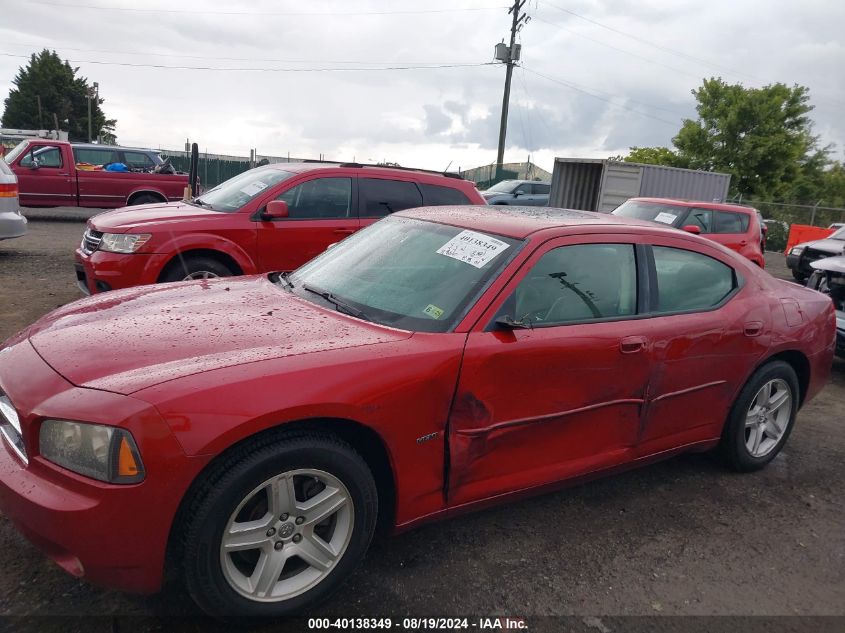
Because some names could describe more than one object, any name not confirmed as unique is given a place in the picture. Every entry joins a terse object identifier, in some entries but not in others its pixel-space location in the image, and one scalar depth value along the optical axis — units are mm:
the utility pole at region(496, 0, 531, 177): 29562
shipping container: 14539
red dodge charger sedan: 2023
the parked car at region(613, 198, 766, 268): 10070
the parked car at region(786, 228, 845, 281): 11317
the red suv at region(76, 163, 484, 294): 5539
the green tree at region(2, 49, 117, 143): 56844
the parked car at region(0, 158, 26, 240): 8719
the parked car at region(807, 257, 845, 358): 6020
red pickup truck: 13875
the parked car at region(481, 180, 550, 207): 20375
